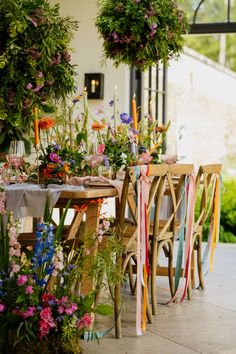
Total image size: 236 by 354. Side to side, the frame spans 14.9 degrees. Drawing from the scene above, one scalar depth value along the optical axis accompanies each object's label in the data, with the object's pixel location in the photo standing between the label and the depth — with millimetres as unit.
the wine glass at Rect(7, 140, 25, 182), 4979
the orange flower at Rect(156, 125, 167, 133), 6170
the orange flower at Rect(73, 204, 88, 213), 4459
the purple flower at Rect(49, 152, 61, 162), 4891
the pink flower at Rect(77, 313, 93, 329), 3868
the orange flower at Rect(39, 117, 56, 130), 5094
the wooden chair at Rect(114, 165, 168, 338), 4577
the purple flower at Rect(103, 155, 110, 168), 5244
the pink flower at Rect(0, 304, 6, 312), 3795
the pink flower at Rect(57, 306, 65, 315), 3792
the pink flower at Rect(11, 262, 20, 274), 3774
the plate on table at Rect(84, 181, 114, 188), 4895
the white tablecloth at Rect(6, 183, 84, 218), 4489
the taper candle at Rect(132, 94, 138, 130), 5773
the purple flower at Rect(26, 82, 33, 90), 4255
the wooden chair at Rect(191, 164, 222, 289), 5740
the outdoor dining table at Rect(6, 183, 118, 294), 4466
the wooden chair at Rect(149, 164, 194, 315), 5113
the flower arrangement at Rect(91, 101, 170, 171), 5468
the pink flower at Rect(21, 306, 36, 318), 3769
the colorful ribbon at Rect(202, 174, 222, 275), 6032
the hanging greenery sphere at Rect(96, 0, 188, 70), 6249
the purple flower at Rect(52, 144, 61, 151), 4988
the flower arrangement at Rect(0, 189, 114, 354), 3794
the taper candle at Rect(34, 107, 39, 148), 5009
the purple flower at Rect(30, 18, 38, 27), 4147
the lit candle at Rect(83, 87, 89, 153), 5376
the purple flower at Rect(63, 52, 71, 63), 4406
